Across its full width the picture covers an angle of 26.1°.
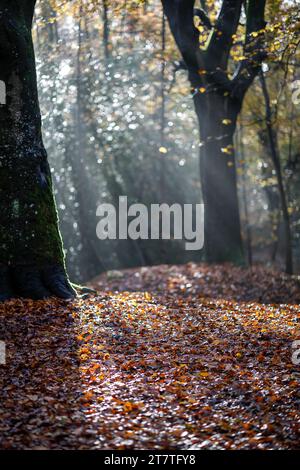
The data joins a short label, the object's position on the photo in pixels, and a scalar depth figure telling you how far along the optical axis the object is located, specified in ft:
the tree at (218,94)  51.29
